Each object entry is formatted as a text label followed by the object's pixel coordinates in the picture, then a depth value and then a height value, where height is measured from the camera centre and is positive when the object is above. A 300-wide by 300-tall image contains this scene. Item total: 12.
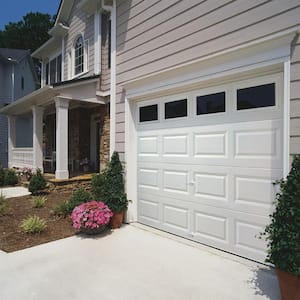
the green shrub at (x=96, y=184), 5.94 -0.99
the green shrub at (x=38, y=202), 6.36 -1.44
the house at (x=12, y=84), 16.55 +4.43
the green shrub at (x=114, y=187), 4.89 -0.81
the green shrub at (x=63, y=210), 5.51 -1.41
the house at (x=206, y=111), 3.18 +0.58
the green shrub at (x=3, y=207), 5.67 -1.40
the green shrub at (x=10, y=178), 10.06 -1.27
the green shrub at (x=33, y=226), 4.54 -1.45
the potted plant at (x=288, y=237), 2.38 -0.90
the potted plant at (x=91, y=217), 4.34 -1.25
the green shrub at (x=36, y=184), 7.72 -1.16
